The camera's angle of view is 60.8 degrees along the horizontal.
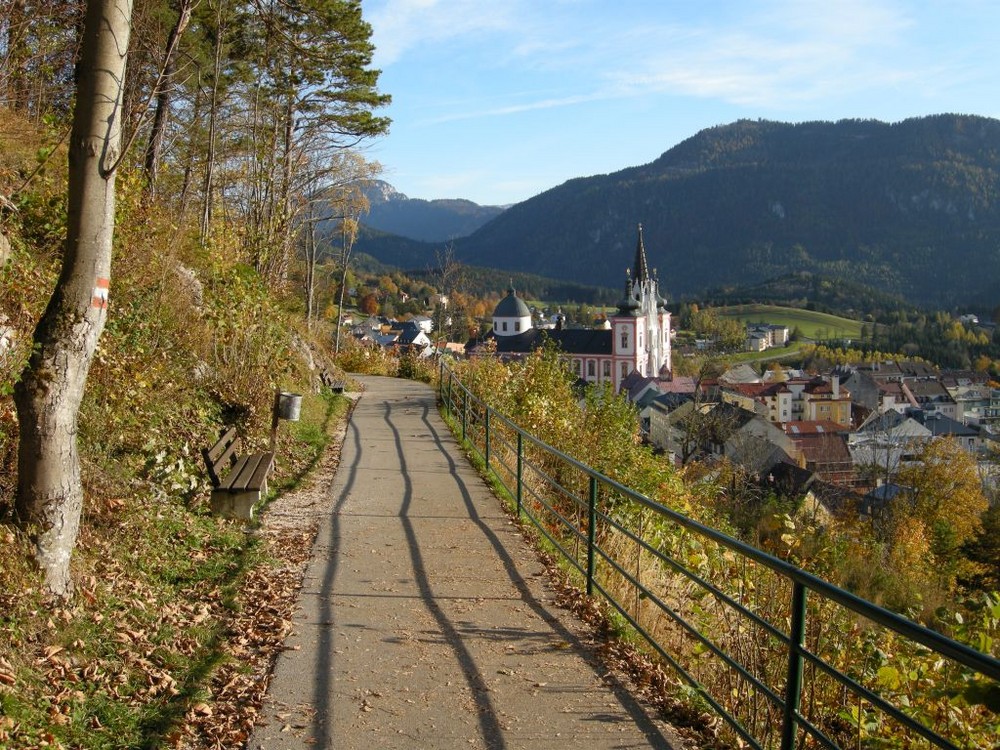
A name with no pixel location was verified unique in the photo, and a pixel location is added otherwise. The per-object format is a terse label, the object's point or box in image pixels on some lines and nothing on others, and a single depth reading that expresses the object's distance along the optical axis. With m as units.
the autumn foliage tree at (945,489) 52.75
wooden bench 7.70
